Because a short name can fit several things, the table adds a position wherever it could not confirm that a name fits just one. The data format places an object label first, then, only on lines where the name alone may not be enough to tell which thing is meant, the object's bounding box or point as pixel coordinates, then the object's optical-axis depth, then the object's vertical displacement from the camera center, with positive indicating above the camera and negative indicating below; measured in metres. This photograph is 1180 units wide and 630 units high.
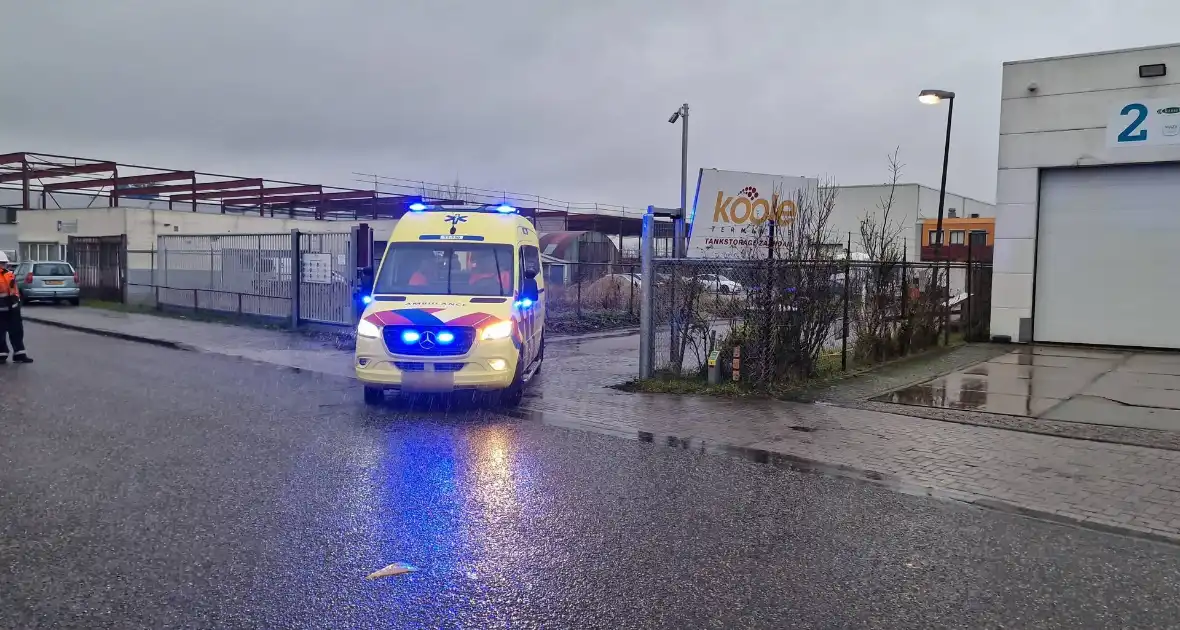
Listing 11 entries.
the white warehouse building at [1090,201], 16.08 +1.52
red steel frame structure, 34.34 +2.92
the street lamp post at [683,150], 25.31 +3.65
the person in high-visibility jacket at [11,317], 13.30 -1.04
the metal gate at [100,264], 28.20 -0.35
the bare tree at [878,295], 13.65 -0.39
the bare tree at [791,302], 11.59 -0.46
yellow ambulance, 9.74 -0.57
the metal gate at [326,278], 18.91 -0.45
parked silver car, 26.97 -0.95
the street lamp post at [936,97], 17.81 +3.81
